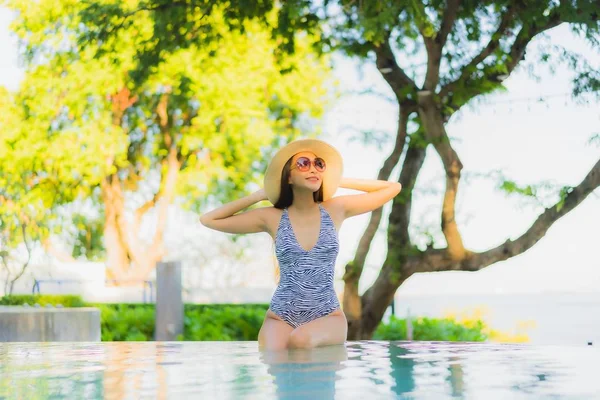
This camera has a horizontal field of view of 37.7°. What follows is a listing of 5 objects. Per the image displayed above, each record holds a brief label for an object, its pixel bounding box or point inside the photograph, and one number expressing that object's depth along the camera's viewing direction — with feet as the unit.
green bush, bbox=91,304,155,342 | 47.60
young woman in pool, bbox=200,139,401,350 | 15.42
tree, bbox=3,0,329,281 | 76.07
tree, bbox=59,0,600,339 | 34.58
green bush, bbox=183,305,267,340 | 45.01
